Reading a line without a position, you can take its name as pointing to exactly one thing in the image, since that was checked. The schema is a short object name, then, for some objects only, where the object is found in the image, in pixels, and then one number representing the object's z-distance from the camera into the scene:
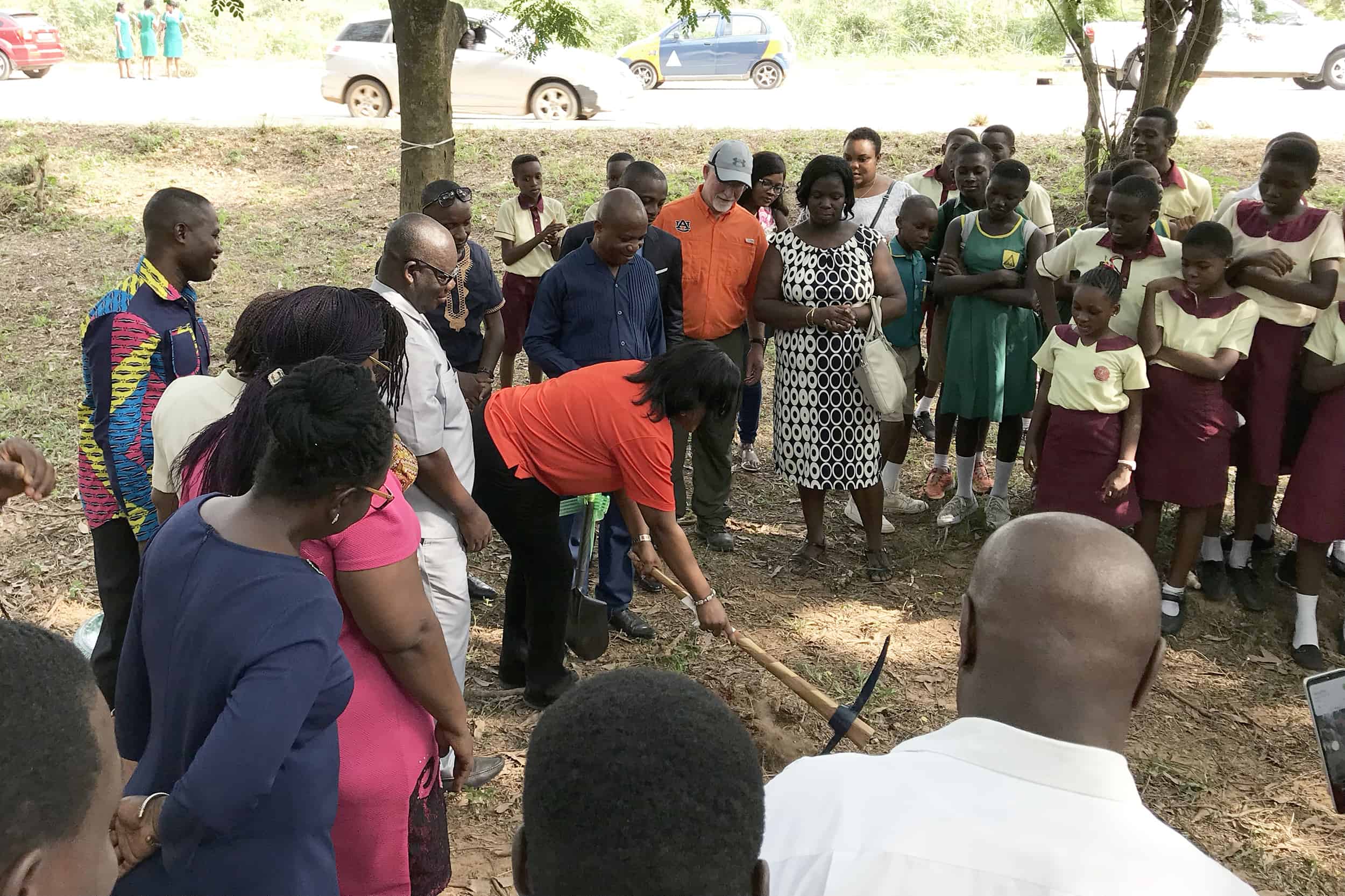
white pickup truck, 14.98
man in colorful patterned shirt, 3.52
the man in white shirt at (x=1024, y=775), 1.48
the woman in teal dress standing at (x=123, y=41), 17.53
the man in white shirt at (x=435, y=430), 3.34
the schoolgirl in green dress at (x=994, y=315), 5.72
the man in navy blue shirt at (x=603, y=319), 4.96
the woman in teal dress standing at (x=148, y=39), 17.66
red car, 17.62
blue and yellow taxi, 18.05
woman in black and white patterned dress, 5.30
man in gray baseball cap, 5.73
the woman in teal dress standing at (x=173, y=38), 17.53
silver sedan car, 14.13
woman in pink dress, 2.35
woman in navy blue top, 1.93
